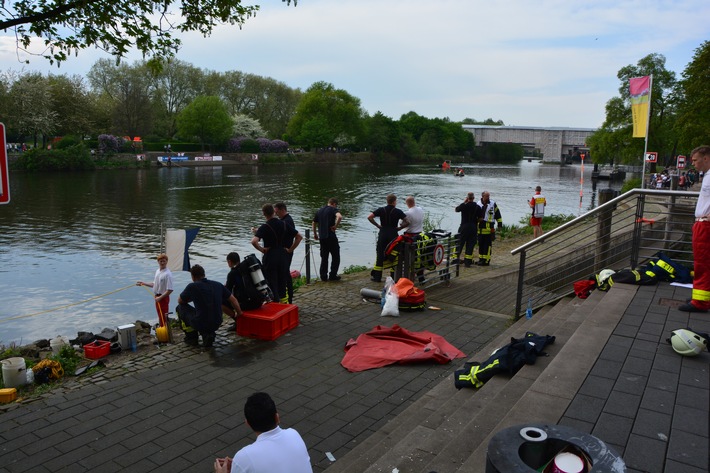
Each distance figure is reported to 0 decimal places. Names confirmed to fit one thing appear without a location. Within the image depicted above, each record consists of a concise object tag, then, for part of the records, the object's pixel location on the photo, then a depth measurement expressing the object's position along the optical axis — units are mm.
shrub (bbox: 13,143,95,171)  52031
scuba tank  7852
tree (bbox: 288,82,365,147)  97019
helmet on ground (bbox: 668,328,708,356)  4645
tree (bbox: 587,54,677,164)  46688
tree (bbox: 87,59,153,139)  78188
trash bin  2570
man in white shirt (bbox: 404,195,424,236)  10930
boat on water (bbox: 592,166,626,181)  62438
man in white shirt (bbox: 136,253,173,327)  9133
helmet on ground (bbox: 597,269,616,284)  7391
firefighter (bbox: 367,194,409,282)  10680
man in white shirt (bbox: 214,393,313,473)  2918
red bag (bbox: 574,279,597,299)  7685
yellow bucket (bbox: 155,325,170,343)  7797
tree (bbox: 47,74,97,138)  61344
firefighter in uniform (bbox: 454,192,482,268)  12438
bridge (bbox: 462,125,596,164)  149250
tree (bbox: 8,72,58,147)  54062
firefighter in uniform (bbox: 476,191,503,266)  12766
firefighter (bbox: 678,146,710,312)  5730
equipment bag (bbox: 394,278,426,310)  8938
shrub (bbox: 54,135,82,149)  57012
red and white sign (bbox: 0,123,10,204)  3649
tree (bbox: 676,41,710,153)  30750
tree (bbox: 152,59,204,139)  90562
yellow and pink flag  18953
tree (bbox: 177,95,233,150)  82125
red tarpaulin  6641
